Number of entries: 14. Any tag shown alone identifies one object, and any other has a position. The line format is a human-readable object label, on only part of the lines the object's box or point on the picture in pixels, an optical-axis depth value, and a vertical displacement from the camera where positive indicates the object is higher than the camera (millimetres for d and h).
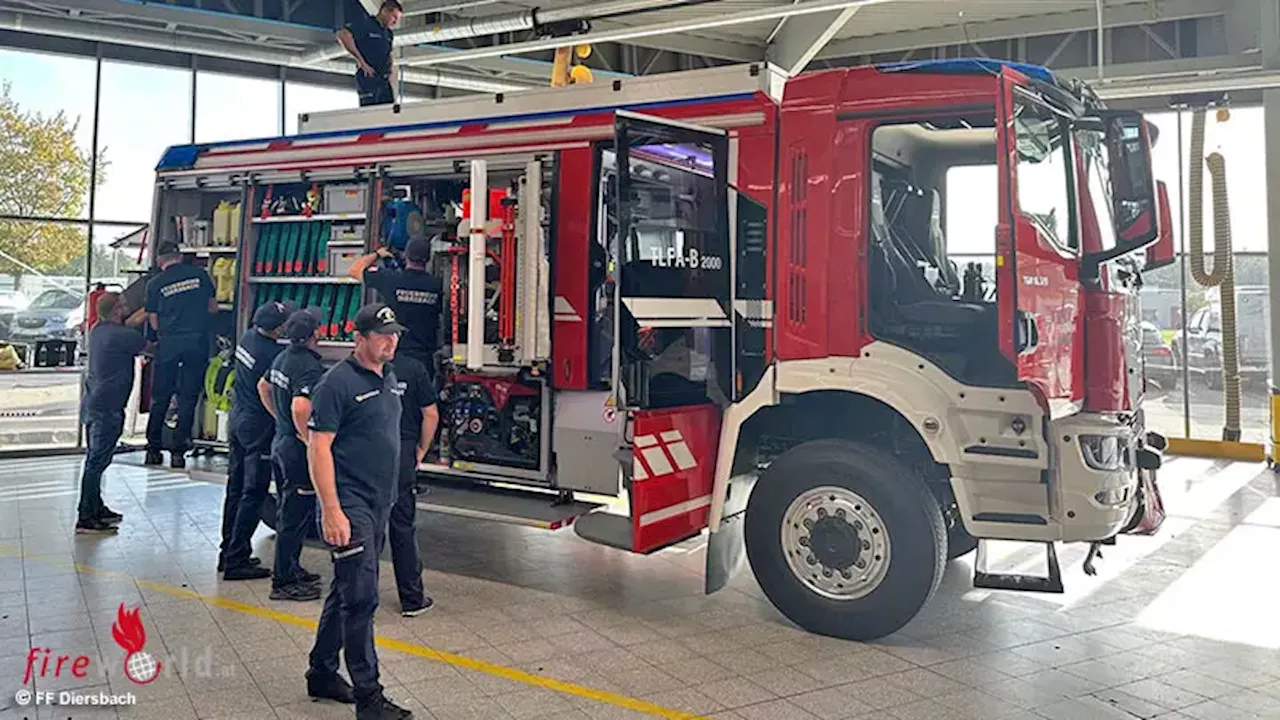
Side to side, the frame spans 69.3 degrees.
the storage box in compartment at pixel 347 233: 6980 +1218
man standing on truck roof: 7809 +2850
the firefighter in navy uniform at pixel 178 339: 7277 +425
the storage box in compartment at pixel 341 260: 6977 +1012
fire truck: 4629 +411
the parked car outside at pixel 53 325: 11867 +864
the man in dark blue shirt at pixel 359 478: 3652 -342
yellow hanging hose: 10414 +1834
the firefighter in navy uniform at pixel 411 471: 4922 -430
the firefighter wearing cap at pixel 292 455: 5039 -348
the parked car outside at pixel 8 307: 11688 +1071
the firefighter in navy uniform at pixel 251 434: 5871 -261
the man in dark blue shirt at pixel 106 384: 7035 +61
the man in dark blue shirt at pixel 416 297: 5844 +616
